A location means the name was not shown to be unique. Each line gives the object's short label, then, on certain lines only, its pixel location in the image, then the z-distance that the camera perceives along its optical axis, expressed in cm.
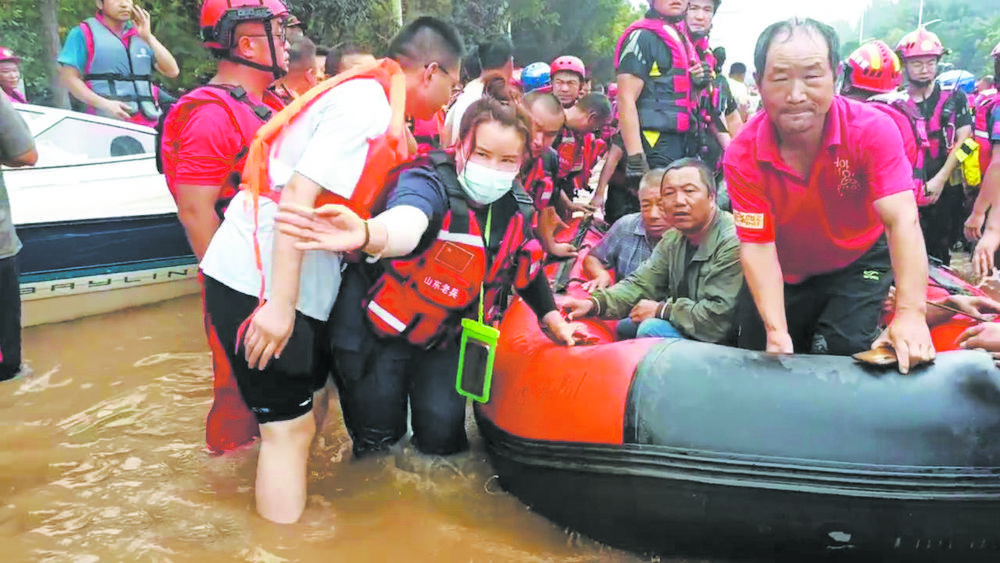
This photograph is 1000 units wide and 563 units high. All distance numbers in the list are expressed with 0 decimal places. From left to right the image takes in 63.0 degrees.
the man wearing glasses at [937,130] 578
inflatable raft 216
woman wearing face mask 252
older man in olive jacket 308
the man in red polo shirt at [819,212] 232
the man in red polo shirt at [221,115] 273
